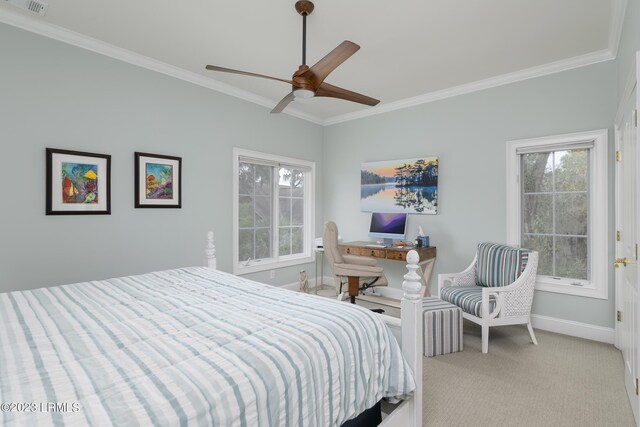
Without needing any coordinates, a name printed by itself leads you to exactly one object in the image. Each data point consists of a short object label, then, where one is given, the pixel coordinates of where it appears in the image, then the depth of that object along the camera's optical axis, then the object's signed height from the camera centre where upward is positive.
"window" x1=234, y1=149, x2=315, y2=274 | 4.11 +0.05
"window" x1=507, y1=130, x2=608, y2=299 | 2.98 +0.08
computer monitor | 4.15 -0.16
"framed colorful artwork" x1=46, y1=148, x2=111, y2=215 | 2.61 +0.27
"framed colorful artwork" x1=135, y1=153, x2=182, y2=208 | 3.12 +0.34
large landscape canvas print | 4.05 +0.40
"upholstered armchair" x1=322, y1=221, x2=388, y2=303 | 3.35 -0.55
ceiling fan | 2.00 +0.99
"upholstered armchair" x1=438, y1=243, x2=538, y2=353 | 2.82 -0.72
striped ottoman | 2.71 -1.01
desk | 3.71 -0.48
